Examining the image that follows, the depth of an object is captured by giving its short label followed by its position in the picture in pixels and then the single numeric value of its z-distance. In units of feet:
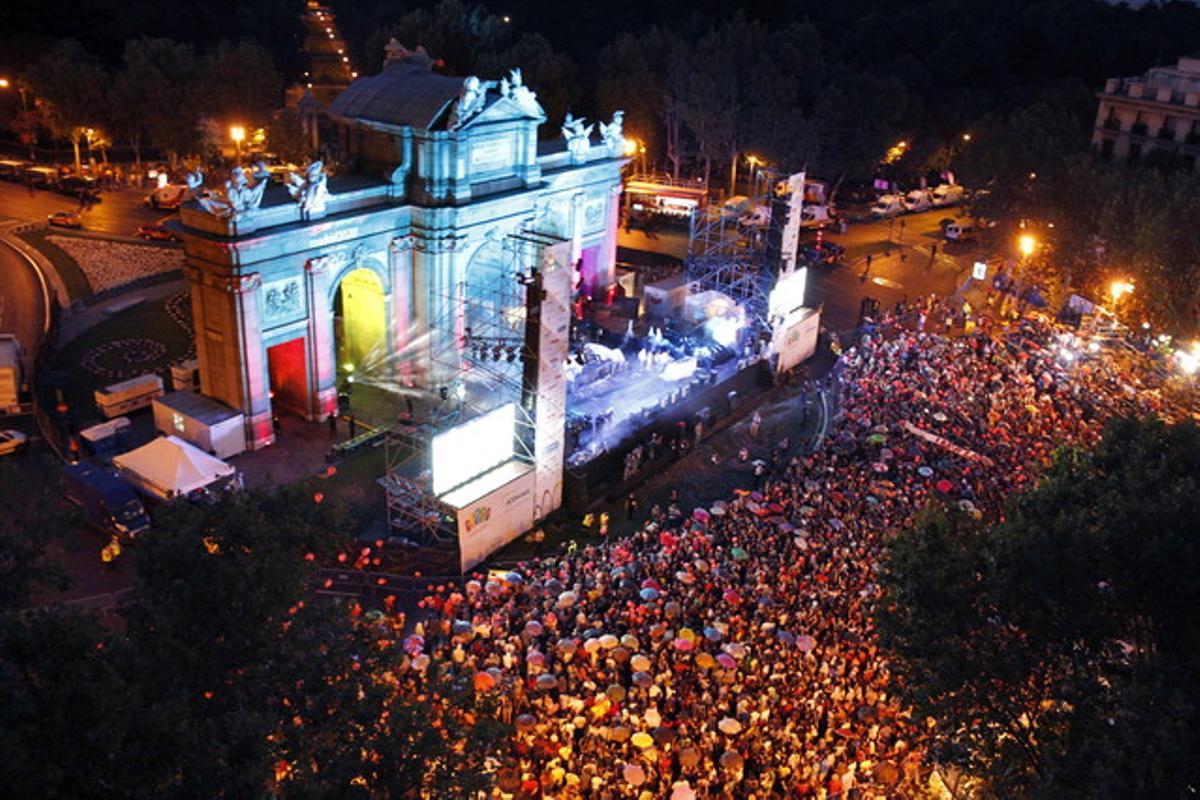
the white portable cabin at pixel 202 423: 117.39
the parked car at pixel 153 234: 191.83
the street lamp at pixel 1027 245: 194.90
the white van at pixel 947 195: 271.28
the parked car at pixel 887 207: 253.85
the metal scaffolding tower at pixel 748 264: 151.43
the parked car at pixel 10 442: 116.78
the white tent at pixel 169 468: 104.27
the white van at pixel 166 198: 209.26
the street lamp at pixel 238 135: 225.56
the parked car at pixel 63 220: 194.70
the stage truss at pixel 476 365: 104.01
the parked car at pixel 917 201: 263.08
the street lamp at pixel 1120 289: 168.14
